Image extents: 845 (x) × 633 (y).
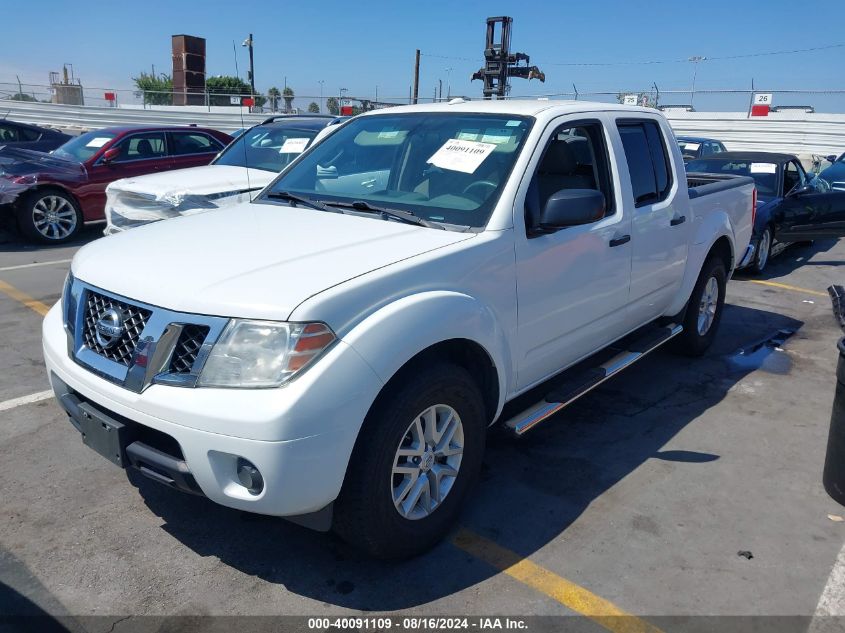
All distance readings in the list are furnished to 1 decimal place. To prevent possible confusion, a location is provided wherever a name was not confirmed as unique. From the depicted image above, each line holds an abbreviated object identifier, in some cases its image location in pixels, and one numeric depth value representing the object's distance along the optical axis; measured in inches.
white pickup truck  96.7
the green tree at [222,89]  1174.3
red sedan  380.8
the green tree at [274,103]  1036.5
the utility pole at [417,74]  1377.5
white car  284.4
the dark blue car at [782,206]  351.6
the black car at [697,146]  521.3
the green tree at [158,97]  1077.5
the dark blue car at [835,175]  454.0
